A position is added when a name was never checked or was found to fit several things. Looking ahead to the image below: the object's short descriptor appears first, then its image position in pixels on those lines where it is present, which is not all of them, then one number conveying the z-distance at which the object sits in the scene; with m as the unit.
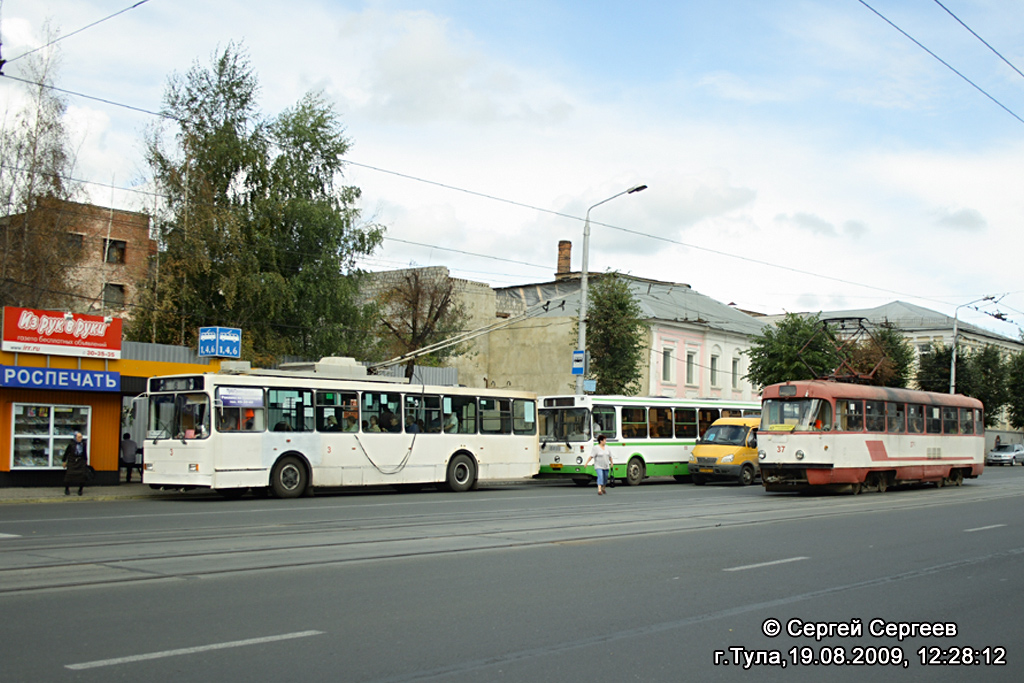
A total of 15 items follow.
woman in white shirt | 24.92
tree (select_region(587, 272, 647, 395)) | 42.00
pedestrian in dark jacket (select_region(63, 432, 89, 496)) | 21.70
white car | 61.78
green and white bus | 30.44
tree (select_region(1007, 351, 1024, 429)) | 75.94
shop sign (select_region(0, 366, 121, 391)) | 22.75
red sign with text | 22.88
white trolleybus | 21.39
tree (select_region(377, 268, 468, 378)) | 51.75
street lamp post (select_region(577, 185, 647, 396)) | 33.22
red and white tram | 25.28
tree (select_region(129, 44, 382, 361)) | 34.44
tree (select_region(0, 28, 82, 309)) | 34.06
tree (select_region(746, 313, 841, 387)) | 48.00
